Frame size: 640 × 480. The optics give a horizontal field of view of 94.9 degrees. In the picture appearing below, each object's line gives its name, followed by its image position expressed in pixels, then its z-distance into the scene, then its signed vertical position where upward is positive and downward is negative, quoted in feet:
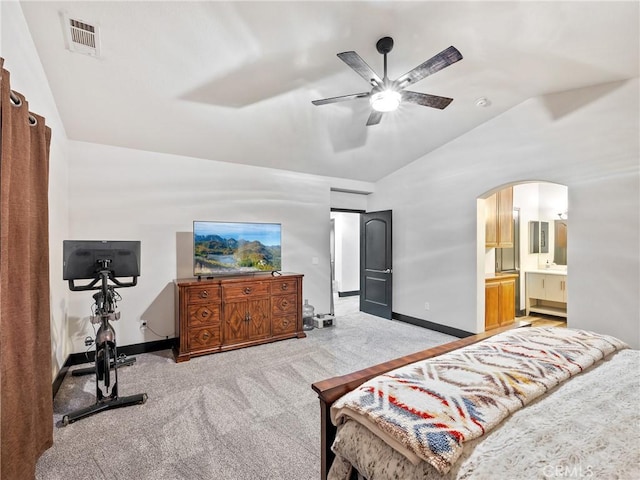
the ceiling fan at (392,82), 6.70 +4.06
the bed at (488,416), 3.01 -2.21
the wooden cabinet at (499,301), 14.76 -3.25
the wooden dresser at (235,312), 11.73 -3.20
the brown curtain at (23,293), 4.89 -1.04
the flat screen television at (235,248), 13.09 -0.41
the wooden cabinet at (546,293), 17.11 -3.25
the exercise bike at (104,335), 8.16 -2.69
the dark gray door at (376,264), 18.13 -1.60
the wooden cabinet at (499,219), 15.62 +1.08
